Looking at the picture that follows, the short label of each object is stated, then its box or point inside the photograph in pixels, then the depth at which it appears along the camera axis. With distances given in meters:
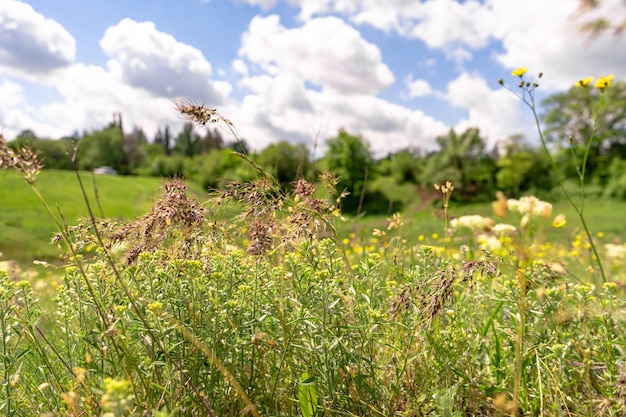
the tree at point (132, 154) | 75.00
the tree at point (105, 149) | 68.31
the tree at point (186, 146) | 87.31
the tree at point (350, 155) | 43.47
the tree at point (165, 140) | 100.50
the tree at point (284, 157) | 45.16
